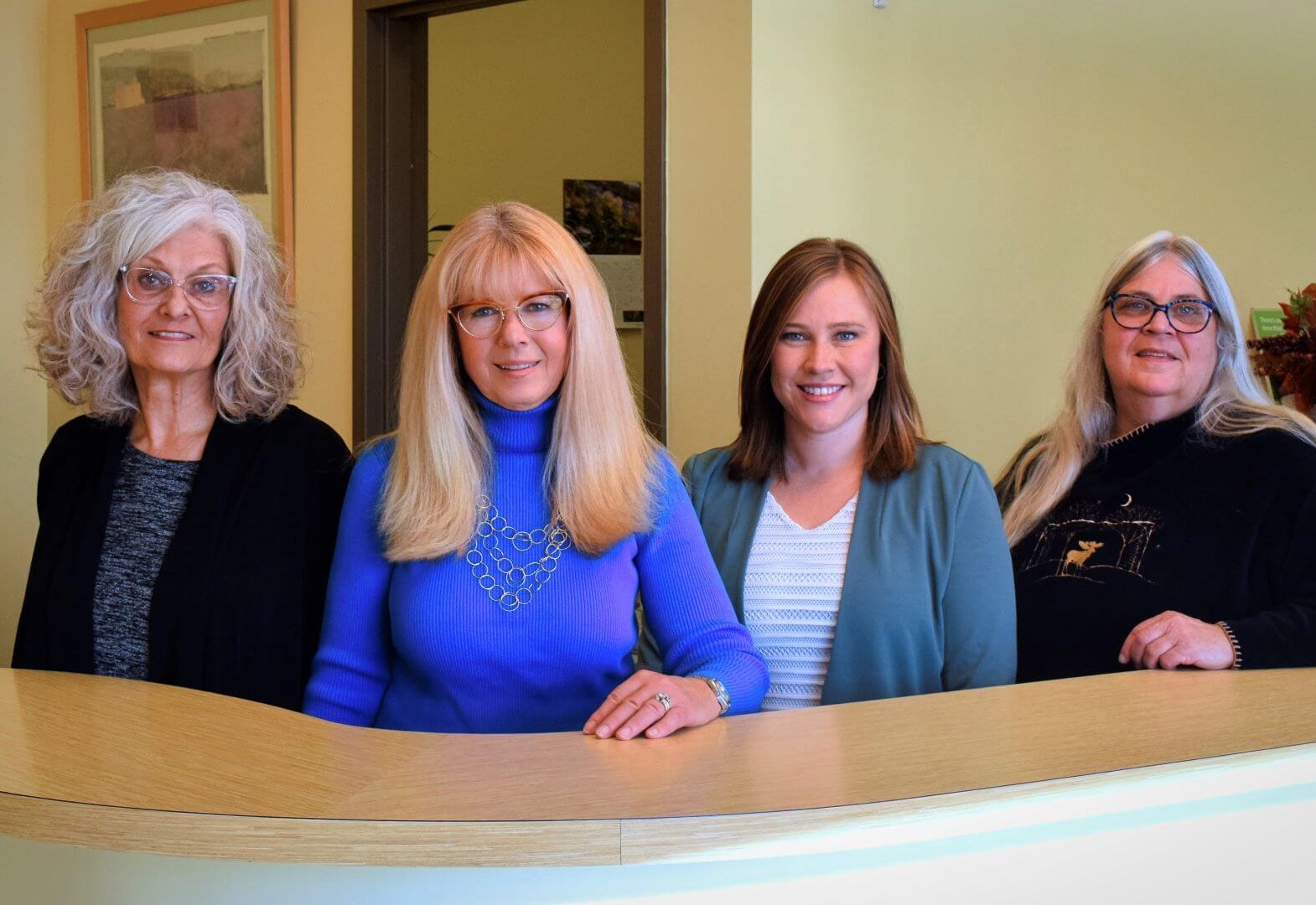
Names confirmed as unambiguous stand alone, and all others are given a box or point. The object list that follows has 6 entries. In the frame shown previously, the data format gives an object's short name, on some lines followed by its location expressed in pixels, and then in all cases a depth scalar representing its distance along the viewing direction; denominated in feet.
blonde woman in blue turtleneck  6.66
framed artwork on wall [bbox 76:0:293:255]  16.49
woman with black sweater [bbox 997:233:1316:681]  8.20
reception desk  4.26
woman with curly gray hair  7.79
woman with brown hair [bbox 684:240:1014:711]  7.50
